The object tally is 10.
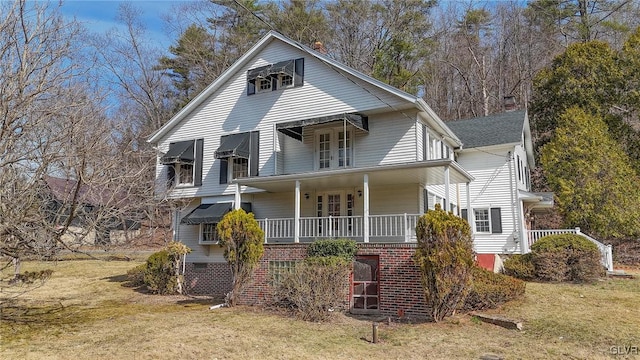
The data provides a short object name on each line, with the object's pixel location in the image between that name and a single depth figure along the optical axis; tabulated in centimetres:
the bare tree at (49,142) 754
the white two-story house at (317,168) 1302
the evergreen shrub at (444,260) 988
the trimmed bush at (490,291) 1090
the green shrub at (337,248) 1192
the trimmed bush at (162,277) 1606
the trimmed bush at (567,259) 1459
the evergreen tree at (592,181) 2002
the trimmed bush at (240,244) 1259
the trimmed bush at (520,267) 1537
